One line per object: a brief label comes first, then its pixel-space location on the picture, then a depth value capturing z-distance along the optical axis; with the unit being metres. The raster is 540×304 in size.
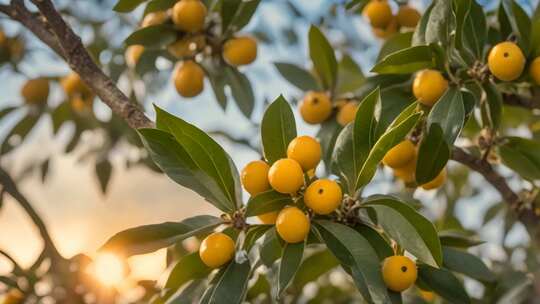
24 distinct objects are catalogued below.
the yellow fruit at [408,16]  1.08
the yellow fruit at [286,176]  0.83
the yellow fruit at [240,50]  1.05
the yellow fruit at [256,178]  0.85
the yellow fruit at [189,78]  1.03
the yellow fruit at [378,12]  1.06
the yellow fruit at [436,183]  0.95
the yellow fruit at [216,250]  0.85
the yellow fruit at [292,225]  0.83
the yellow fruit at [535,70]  0.94
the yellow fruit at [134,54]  1.07
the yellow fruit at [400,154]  0.91
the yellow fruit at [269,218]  0.87
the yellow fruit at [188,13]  1.00
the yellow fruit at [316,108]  1.03
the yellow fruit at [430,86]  0.93
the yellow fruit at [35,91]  1.31
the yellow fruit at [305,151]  0.84
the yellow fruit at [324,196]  0.83
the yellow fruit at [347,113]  1.01
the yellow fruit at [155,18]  1.03
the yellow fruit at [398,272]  0.84
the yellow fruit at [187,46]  1.04
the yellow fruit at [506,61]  0.91
